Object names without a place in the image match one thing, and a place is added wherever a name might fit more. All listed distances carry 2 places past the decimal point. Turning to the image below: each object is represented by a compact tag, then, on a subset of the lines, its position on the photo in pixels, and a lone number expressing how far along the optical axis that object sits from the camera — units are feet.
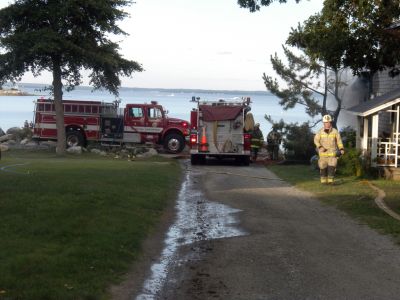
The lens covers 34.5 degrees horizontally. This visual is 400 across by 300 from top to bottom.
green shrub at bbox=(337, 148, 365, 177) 62.49
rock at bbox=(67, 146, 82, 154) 98.84
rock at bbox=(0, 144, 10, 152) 101.50
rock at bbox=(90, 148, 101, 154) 99.15
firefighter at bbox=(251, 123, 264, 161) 88.84
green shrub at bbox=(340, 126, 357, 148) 79.61
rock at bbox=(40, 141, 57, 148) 107.55
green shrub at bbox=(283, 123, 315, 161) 86.48
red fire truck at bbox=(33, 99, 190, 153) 101.40
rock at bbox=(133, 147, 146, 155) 97.50
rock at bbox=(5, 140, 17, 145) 114.21
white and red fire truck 82.12
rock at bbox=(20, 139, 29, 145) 111.24
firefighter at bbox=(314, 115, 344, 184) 54.08
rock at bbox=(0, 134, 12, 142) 118.73
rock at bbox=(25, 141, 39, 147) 107.55
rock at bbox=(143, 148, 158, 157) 94.77
